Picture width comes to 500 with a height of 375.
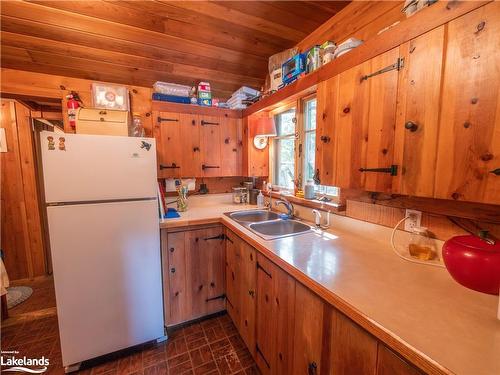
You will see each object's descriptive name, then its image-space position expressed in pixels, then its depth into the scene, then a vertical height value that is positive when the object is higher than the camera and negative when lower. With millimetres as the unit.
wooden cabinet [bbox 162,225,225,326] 1774 -942
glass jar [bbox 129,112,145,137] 1938 +379
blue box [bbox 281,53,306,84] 1581 +755
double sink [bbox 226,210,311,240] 1721 -509
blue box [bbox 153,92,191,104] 2033 +663
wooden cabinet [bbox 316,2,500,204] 668 +190
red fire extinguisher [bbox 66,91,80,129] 1887 +541
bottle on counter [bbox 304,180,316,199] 1780 -224
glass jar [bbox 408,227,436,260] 1022 -404
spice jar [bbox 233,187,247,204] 2570 -363
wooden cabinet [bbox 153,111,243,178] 2086 +221
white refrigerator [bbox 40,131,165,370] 1366 -501
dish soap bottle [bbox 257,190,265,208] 2362 -393
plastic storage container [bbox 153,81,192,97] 2074 +769
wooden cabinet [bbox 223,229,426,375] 690 -734
